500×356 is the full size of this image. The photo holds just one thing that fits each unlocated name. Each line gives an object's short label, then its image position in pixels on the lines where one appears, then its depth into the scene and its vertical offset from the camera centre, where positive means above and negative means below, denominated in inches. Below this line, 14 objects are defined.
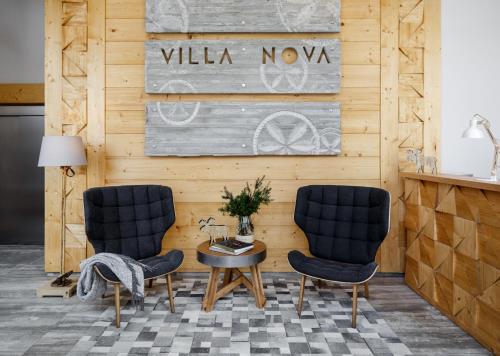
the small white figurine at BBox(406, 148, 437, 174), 115.8 +6.0
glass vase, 110.7 -17.7
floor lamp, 110.3 +7.8
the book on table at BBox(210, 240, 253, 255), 100.9 -21.4
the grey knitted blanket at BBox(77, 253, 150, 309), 95.0 -28.4
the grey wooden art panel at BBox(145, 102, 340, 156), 127.9 +19.3
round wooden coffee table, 97.9 -29.3
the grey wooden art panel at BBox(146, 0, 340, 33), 127.6 +60.4
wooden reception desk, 80.8 -20.0
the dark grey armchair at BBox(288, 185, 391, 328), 102.7 -16.1
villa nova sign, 127.6 +41.0
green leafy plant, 108.9 -8.9
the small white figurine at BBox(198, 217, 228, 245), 109.3 -17.7
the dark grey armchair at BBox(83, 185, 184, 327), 105.0 -15.1
